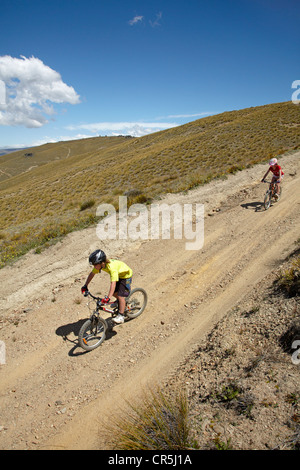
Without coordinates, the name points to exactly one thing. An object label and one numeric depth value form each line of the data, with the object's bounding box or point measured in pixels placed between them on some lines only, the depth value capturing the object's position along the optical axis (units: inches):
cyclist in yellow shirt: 206.2
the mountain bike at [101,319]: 223.0
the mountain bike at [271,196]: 471.2
